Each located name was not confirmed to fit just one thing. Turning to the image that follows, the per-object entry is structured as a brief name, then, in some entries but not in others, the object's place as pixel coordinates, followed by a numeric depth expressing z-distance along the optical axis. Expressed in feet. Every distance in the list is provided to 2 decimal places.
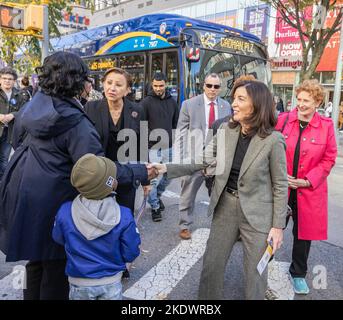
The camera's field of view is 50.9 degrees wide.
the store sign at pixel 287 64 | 78.43
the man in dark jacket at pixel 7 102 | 19.21
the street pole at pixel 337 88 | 43.91
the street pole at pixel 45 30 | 28.63
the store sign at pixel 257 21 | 87.51
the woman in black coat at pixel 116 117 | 10.22
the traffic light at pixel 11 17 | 28.40
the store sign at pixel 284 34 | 80.83
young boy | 6.65
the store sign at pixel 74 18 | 44.06
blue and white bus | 25.34
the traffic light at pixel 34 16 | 28.27
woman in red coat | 10.07
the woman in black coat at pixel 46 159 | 6.93
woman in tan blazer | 8.06
